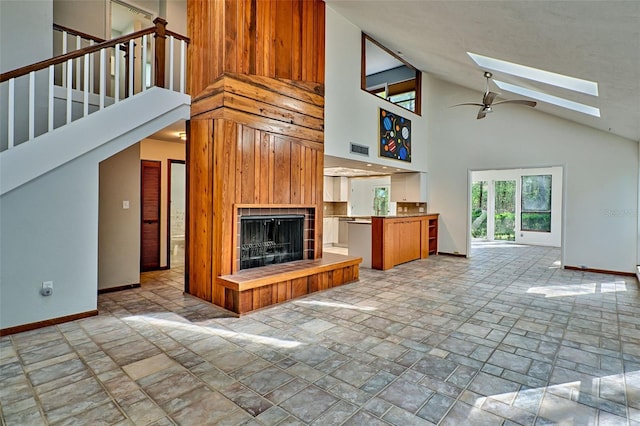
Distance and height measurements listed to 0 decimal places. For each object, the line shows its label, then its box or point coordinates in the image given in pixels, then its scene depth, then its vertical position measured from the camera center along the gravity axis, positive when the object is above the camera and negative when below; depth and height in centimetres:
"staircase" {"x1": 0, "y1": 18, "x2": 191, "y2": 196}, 310 +111
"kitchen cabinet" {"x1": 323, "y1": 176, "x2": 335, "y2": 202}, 1012 +71
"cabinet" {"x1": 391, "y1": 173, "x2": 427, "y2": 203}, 841 +64
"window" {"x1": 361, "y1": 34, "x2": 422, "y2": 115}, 814 +366
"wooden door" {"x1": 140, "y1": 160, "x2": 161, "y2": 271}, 581 -10
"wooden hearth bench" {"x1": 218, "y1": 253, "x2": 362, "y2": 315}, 374 -92
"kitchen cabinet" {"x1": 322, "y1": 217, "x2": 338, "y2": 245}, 1003 -60
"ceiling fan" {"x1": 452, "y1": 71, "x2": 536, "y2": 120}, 488 +176
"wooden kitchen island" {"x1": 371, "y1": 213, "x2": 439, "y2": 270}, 640 -59
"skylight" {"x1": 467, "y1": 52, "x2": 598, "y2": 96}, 411 +186
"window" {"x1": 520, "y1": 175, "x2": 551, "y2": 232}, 1038 +31
